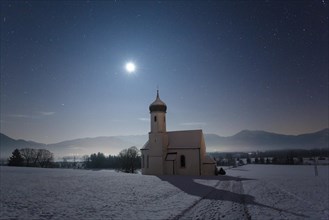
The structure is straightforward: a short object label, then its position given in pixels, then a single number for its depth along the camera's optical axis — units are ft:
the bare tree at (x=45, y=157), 291.13
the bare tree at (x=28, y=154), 286.54
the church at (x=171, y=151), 135.85
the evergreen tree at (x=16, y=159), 253.03
